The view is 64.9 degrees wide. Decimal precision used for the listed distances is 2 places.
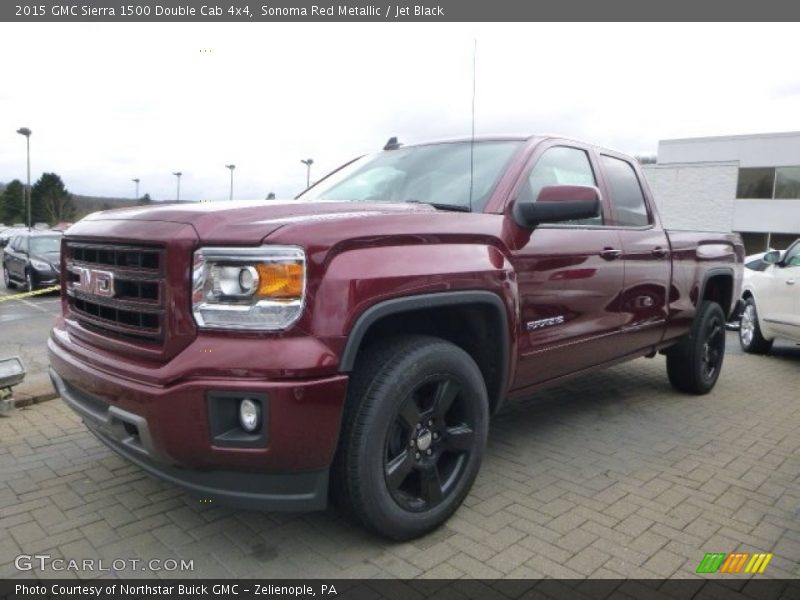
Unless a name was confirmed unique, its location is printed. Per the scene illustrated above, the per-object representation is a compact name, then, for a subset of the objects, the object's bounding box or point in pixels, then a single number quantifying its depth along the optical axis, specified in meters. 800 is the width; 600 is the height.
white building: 31.30
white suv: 7.46
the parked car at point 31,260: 14.22
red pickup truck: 2.29
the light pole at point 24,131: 39.29
